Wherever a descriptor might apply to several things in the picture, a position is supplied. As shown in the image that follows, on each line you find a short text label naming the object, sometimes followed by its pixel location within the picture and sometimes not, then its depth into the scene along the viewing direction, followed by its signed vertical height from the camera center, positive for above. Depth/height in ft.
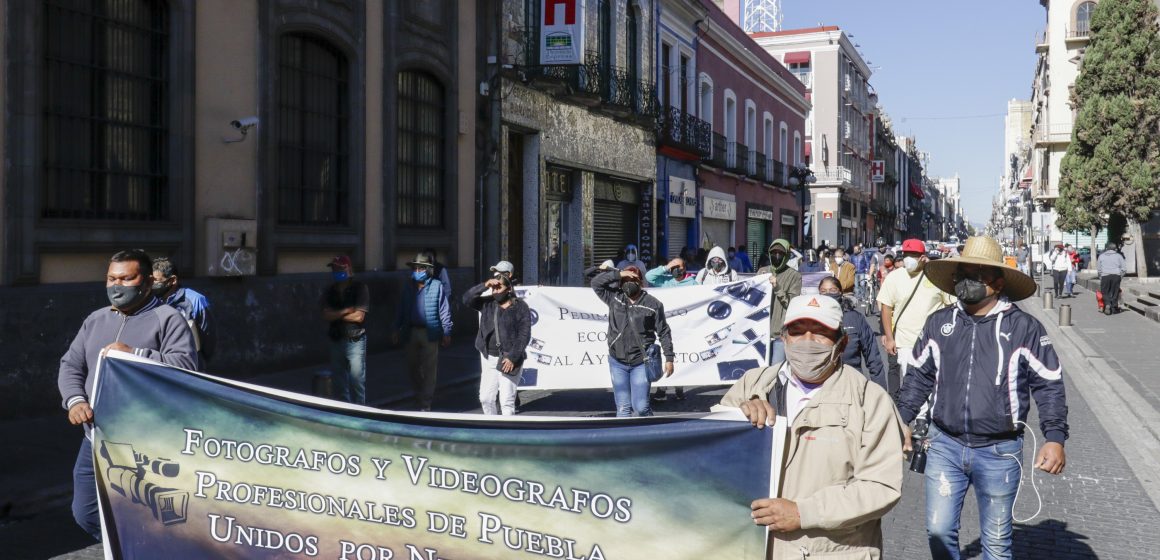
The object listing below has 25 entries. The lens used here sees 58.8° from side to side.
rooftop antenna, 219.82 +54.95
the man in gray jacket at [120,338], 16.21 -1.14
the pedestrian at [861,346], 24.41 -1.73
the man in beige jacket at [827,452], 10.98 -1.96
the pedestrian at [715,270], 42.86 +0.10
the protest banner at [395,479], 11.53 -2.63
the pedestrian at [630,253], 55.11 +1.01
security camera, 41.14 +5.81
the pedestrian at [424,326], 34.01 -1.86
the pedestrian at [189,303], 21.06 -0.74
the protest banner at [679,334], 37.19 -2.27
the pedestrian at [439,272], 34.88 -0.08
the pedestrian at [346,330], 31.32 -1.85
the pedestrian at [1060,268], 103.79 +0.74
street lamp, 107.08 +9.99
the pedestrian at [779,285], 36.88 -0.44
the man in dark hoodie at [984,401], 14.92 -1.86
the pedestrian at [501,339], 29.12 -1.96
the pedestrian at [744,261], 91.36 +1.06
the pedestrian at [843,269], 42.97 +0.26
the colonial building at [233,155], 32.76 +4.63
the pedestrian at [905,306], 28.19 -0.90
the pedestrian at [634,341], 28.04 -1.90
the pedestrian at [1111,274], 82.89 +0.14
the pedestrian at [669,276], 43.24 -0.16
